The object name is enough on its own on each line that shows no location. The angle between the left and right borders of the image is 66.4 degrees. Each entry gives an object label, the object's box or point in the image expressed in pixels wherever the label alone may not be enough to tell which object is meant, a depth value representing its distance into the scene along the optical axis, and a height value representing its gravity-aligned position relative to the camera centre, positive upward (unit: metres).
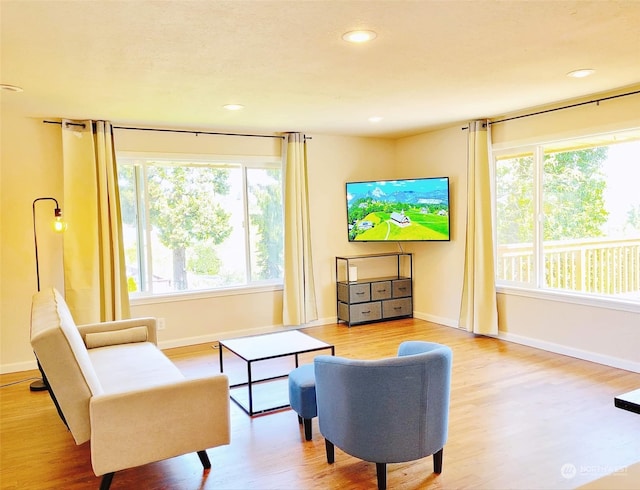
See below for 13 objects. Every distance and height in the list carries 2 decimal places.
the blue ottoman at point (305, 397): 3.02 -1.04
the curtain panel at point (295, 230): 5.86 +0.00
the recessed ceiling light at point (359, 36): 2.62 +1.05
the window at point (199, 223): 5.28 +0.11
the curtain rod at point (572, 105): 4.14 +1.08
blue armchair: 2.35 -0.88
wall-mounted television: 5.83 +0.21
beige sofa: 2.34 -0.88
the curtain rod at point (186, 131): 4.95 +1.12
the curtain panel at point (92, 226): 4.71 +0.09
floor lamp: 4.14 +0.08
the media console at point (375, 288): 6.16 -0.78
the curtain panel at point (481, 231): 5.30 -0.07
